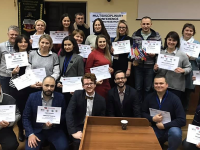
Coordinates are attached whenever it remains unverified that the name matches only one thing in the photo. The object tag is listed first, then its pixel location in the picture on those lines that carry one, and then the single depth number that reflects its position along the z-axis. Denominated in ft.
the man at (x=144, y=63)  10.71
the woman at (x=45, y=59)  9.48
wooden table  5.95
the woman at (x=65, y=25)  11.50
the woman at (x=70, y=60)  9.71
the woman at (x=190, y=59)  10.78
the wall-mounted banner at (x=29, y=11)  18.47
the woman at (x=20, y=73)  9.73
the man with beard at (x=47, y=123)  8.45
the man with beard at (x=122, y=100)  9.49
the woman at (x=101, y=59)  10.23
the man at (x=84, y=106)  8.33
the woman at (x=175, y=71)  9.90
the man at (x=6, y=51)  10.03
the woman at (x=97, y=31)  11.30
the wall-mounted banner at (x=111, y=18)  17.79
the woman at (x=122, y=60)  11.13
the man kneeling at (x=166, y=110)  8.51
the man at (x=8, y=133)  8.58
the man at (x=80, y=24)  12.44
